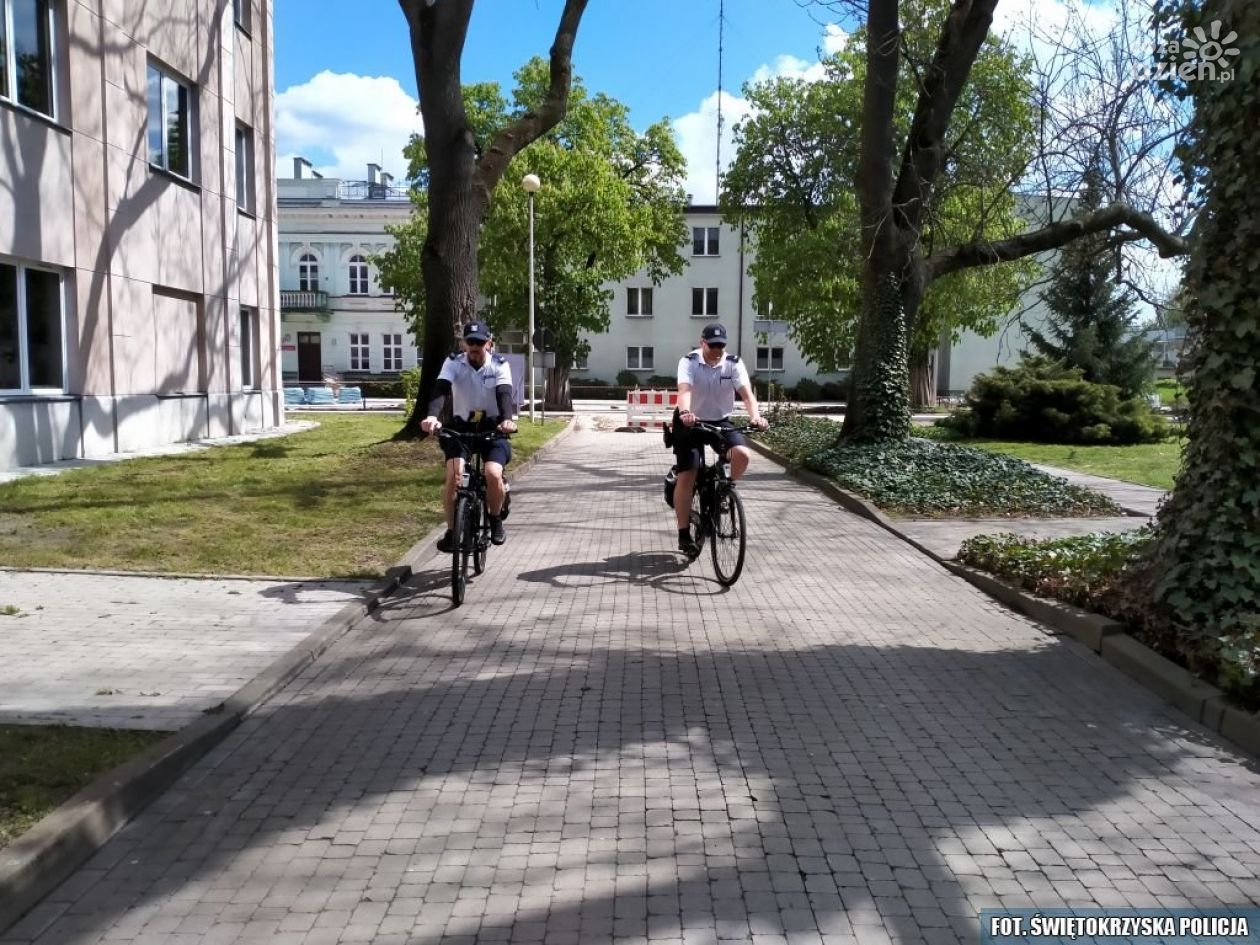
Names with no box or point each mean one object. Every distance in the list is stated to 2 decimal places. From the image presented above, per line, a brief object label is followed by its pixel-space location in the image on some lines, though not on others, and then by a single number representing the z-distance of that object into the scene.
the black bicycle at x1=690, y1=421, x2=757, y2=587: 7.68
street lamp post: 25.81
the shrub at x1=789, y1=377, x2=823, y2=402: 52.28
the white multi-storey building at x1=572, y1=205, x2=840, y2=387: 55.31
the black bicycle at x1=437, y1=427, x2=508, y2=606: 7.11
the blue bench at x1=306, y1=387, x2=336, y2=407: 42.31
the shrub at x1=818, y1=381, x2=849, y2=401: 52.41
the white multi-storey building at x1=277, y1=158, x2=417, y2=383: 56.00
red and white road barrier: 28.30
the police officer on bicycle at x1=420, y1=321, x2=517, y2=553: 7.52
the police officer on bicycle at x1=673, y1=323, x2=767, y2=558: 8.00
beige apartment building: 13.38
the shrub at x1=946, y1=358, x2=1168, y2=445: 23.02
